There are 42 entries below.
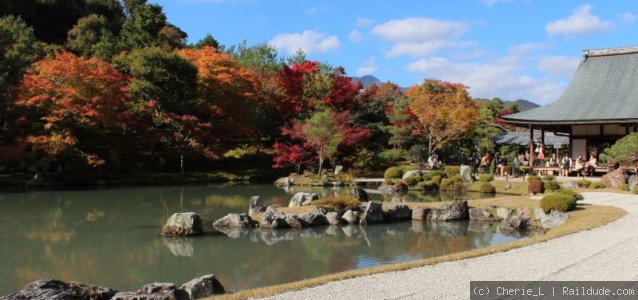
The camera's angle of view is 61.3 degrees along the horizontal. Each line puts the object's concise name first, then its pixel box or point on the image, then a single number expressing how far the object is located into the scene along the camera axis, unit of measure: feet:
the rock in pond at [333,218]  43.60
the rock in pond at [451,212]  45.58
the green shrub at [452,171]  74.70
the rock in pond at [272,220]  41.32
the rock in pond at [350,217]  44.19
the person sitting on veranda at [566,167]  72.28
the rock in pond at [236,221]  41.60
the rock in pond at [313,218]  42.53
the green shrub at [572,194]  43.60
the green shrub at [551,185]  56.54
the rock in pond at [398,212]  45.75
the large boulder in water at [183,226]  38.06
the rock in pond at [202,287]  20.51
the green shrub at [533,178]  57.89
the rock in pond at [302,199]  50.42
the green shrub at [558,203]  41.57
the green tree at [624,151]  53.57
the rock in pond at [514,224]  41.01
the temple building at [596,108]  70.08
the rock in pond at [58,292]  17.58
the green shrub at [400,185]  71.82
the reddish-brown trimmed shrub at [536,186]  56.65
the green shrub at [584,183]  60.23
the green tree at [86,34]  113.29
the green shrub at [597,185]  59.16
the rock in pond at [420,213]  46.26
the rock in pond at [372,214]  44.06
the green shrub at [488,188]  66.28
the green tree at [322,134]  84.02
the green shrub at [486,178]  69.38
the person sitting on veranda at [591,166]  70.33
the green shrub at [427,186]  72.13
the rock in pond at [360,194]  55.58
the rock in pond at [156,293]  18.87
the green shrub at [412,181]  73.26
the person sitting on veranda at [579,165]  71.36
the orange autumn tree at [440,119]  98.32
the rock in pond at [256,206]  47.16
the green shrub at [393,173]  76.95
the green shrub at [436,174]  74.05
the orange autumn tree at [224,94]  86.74
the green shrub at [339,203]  46.16
